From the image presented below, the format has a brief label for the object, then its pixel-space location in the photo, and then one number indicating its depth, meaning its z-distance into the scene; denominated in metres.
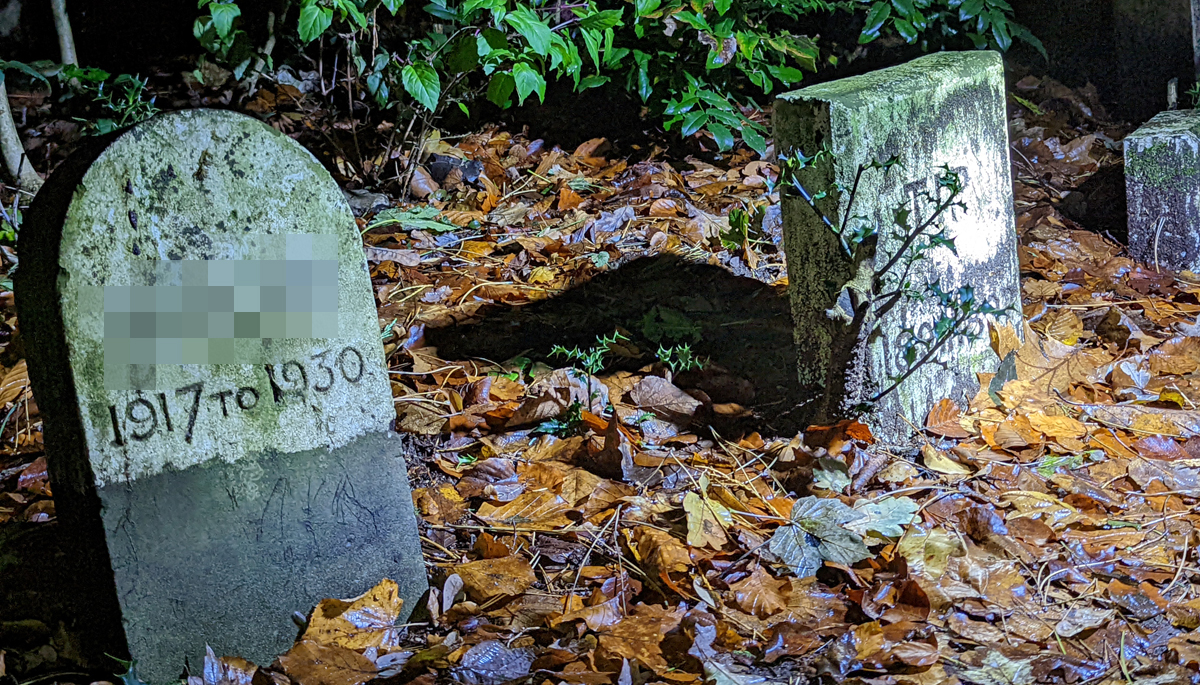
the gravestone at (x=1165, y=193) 3.78
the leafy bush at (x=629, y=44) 3.85
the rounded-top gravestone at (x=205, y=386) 1.72
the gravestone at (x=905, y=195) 2.48
